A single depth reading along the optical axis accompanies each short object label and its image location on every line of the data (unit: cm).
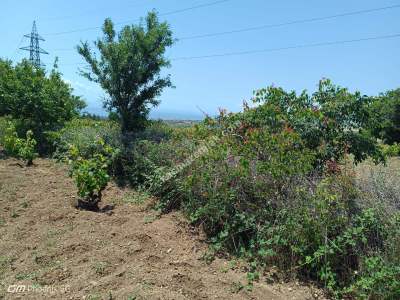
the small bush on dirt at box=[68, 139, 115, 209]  543
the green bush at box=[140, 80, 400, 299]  379
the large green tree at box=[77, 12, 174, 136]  805
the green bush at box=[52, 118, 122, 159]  744
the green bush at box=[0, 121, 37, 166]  804
